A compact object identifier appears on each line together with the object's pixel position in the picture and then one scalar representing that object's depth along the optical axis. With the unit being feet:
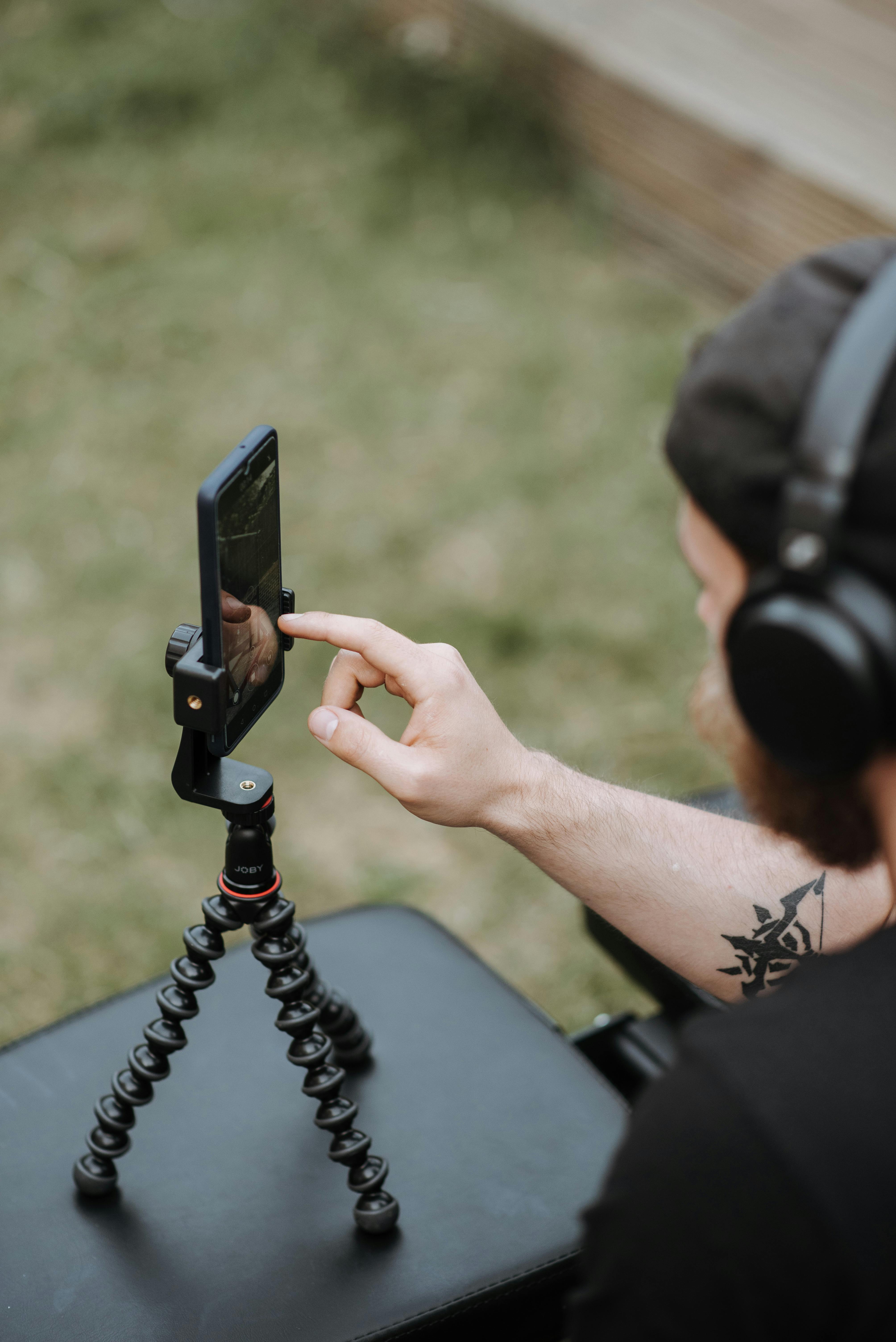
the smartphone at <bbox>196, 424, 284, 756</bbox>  5.79
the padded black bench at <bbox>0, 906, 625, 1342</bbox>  6.23
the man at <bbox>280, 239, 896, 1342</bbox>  5.35
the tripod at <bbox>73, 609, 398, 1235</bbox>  6.13
